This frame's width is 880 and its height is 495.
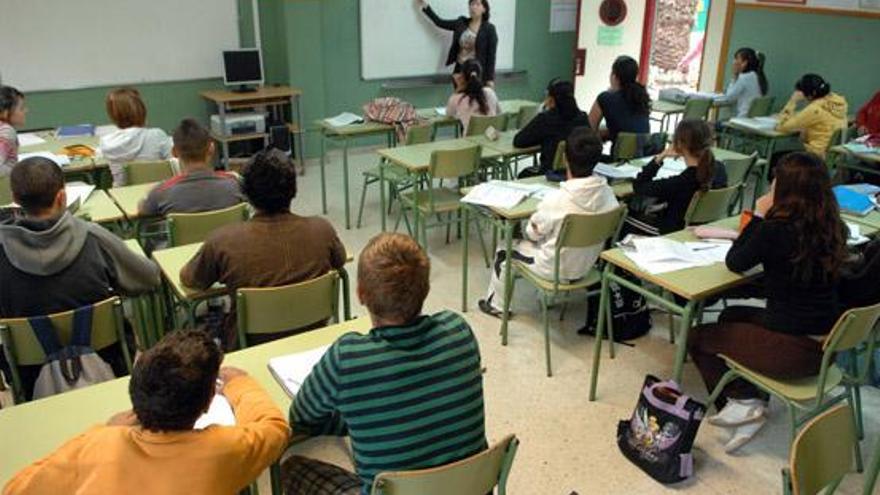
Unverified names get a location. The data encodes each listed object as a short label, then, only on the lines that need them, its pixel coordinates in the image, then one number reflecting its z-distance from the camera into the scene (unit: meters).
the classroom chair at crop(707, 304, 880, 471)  2.47
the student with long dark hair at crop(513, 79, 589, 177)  4.69
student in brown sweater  2.53
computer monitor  6.61
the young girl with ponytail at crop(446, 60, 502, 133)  5.71
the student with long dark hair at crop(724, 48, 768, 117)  6.88
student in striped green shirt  1.60
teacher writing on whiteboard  7.28
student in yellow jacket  5.86
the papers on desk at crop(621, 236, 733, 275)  2.94
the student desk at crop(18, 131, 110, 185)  4.30
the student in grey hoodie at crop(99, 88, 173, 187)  4.20
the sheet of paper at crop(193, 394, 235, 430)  1.71
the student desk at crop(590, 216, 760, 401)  2.73
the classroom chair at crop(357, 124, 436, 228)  5.09
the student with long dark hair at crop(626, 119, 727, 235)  3.59
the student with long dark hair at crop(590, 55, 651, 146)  5.00
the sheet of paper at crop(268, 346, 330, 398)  1.98
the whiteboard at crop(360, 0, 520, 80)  7.39
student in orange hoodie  1.36
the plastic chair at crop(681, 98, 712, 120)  6.64
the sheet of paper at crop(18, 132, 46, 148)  4.78
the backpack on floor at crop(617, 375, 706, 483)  2.72
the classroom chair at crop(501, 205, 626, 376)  3.32
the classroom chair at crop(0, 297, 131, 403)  2.23
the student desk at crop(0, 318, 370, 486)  1.70
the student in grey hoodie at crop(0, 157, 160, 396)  2.33
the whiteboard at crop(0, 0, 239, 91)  5.96
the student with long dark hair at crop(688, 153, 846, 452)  2.58
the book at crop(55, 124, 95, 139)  5.03
